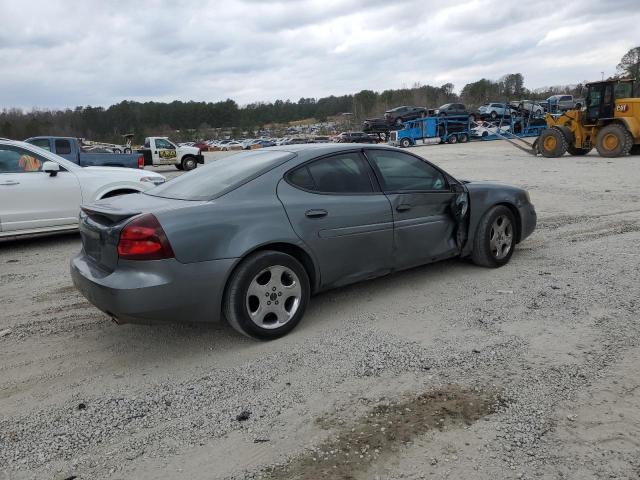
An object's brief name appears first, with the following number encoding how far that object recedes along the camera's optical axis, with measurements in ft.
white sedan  23.56
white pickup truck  93.97
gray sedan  11.52
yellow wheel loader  60.85
